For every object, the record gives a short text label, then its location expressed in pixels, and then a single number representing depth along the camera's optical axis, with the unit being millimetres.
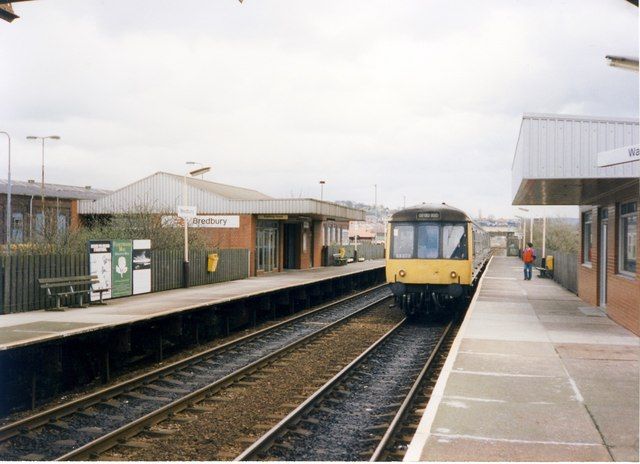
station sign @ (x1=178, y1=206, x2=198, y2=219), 18861
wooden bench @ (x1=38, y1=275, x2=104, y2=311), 13609
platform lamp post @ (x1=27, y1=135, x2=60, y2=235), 33438
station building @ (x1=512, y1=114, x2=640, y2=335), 11078
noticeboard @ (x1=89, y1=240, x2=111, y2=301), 15320
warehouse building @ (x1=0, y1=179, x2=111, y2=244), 44231
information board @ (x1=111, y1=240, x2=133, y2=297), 16266
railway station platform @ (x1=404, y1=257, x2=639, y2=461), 5434
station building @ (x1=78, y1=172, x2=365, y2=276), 27031
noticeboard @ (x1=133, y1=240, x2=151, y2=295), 17344
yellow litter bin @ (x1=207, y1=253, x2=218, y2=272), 21812
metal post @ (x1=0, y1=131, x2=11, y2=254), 29053
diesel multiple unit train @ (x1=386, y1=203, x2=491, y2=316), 16188
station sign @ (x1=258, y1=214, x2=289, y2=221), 27484
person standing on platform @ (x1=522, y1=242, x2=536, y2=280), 27042
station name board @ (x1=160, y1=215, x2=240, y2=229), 26766
